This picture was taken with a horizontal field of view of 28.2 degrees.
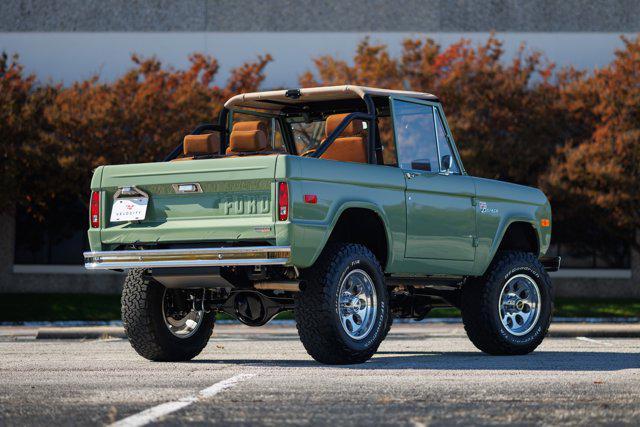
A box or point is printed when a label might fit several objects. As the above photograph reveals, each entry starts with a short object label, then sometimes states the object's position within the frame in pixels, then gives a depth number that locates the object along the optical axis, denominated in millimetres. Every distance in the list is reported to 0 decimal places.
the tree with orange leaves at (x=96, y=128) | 29734
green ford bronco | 10828
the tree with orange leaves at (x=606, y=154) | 28781
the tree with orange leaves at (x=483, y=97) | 30969
